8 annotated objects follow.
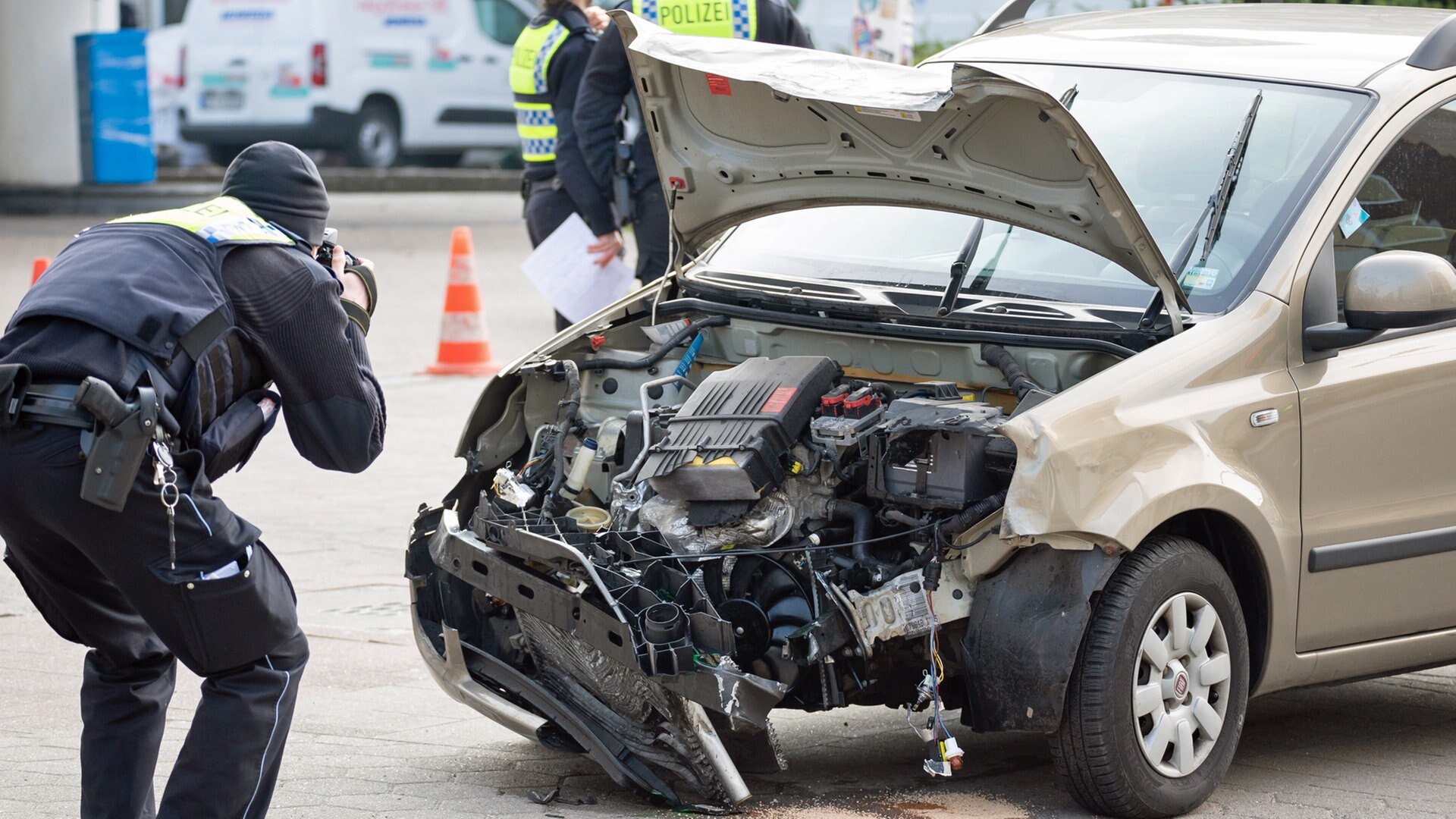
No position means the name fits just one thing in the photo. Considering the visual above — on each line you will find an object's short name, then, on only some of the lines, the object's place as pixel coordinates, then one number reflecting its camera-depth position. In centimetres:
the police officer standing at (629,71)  1623
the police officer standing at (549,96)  1750
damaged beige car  837
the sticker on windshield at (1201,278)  916
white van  4187
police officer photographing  705
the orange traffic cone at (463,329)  2206
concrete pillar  3644
